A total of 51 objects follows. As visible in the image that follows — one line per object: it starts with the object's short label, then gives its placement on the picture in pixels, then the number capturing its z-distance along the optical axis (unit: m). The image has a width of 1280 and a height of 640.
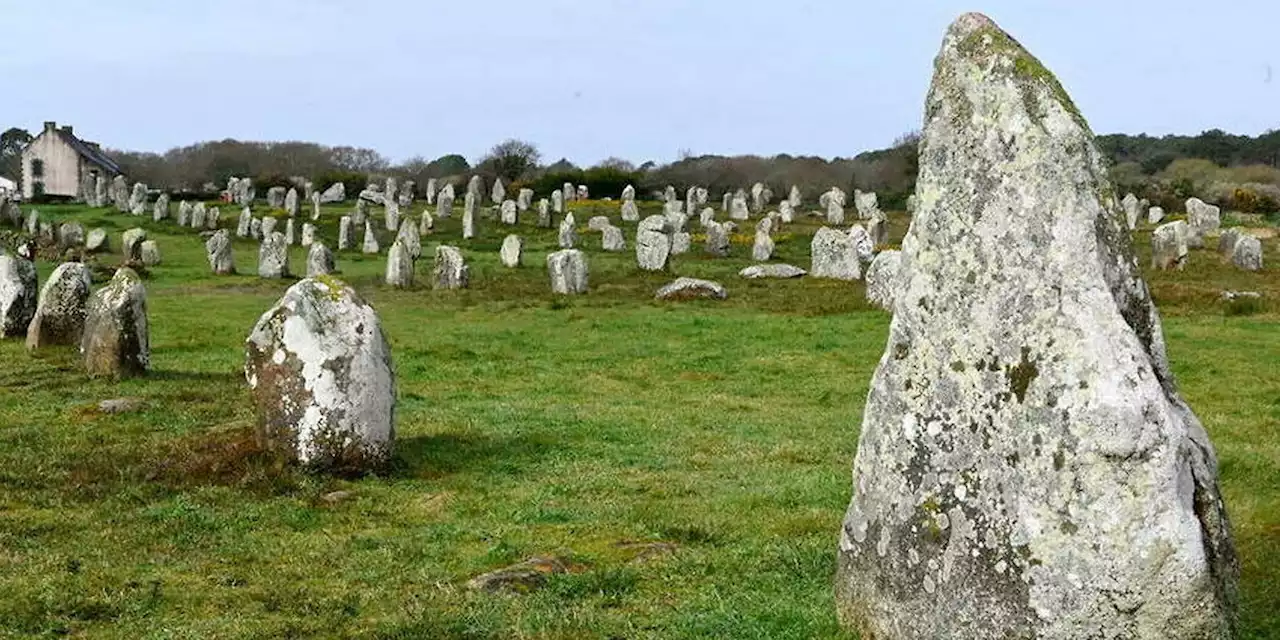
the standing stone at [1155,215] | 65.56
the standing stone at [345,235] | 51.12
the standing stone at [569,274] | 35.31
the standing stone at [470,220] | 55.18
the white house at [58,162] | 88.69
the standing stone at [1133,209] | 63.22
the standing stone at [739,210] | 67.81
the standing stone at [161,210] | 62.34
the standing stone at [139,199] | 66.69
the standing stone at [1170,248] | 42.00
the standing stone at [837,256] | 39.31
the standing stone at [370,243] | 49.38
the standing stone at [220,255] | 41.97
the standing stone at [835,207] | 65.12
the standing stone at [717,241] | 47.81
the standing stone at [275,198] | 68.88
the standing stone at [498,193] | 76.25
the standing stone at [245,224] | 56.69
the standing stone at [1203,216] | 60.19
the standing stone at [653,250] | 41.75
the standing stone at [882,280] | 31.61
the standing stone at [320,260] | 40.03
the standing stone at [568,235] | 51.32
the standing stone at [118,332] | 19.69
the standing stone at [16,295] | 25.41
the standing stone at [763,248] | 45.97
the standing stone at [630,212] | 64.56
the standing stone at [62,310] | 23.42
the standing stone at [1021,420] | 6.38
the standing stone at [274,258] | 40.19
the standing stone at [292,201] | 65.69
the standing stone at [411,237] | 46.06
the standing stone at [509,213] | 61.97
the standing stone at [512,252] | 43.84
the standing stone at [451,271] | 36.41
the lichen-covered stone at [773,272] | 39.59
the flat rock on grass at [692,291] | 33.78
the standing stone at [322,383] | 13.27
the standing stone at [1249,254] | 41.97
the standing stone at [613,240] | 50.09
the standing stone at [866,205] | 67.38
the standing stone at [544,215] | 60.66
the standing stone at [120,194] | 69.56
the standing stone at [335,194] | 78.62
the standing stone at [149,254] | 43.97
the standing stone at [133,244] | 44.78
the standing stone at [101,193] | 72.75
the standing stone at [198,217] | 58.72
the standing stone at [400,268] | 36.91
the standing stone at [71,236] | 49.03
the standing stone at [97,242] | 47.97
